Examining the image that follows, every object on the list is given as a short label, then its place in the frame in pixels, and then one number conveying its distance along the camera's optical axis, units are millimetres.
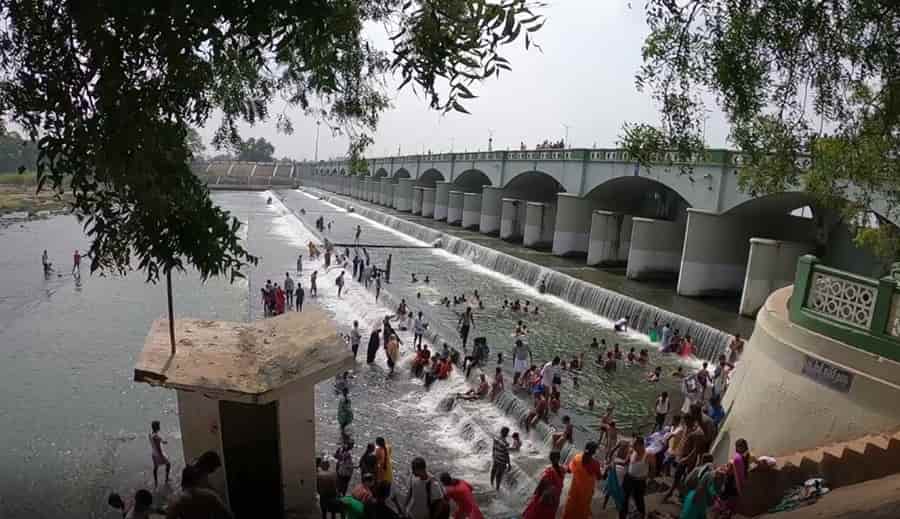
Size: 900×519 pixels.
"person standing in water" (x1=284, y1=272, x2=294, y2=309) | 25225
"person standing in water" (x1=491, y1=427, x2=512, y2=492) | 11062
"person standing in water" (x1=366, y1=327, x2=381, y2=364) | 18422
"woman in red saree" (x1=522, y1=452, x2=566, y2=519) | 6340
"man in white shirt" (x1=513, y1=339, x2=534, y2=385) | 16281
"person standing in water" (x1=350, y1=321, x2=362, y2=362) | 18509
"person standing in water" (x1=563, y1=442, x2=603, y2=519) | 6656
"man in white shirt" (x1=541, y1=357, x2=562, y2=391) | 14742
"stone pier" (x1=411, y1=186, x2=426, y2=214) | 68062
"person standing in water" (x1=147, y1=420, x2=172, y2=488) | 11008
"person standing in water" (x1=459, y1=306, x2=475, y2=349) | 19734
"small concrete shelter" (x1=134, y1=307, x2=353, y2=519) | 6609
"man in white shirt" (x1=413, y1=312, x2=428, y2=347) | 19484
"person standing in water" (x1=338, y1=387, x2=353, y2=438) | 13031
